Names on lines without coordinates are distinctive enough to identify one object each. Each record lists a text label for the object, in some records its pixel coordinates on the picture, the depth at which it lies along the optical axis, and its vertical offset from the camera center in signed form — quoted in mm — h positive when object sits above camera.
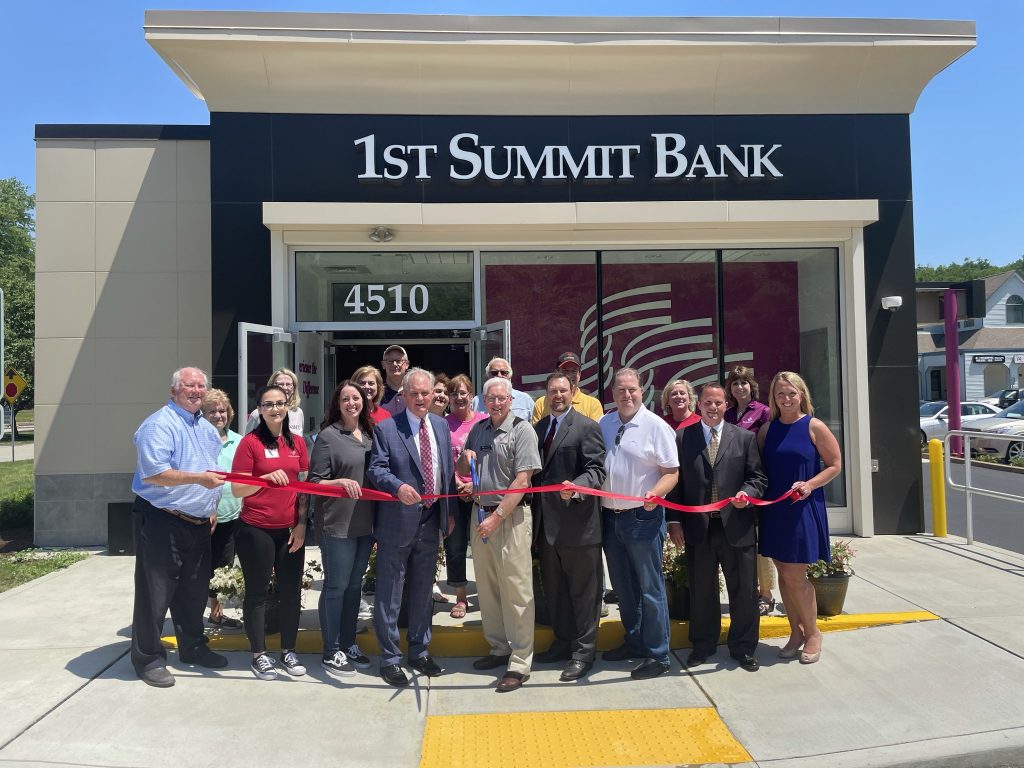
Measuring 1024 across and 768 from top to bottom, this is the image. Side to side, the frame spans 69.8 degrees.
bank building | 8617 +2154
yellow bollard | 8953 -1250
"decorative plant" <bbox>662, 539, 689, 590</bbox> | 5648 -1357
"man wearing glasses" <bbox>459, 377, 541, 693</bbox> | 4809 -821
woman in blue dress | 4941 -750
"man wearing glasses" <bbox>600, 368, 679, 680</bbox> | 4922 -776
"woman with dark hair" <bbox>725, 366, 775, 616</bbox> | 5973 -181
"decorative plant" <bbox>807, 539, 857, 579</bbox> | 5723 -1376
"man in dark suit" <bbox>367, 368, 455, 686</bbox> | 4863 -826
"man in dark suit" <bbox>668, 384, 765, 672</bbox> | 5027 -918
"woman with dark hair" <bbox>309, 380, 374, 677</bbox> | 4895 -844
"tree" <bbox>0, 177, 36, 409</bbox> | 34531 +7438
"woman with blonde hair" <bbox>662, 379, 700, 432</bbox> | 5500 -69
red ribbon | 4742 -617
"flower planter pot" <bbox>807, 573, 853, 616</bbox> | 5730 -1581
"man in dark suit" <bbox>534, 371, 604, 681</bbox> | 4918 -880
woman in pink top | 5957 -867
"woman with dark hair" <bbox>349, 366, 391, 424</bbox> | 5703 +106
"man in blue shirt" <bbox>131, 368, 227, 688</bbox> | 4691 -724
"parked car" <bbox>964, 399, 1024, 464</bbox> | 17359 -1070
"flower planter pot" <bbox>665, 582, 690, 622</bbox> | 5684 -1619
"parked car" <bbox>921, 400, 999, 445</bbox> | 22062 -822
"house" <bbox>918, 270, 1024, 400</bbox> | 40656 +2178
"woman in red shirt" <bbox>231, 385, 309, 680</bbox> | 4832 -855
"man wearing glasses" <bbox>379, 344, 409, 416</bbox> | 6609 +274
